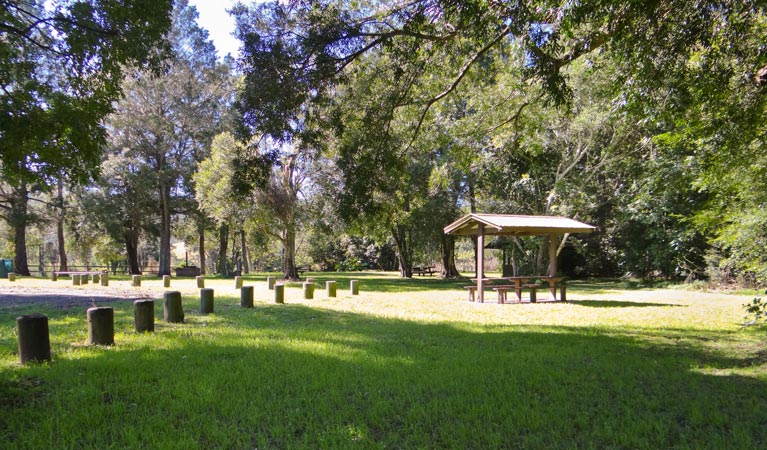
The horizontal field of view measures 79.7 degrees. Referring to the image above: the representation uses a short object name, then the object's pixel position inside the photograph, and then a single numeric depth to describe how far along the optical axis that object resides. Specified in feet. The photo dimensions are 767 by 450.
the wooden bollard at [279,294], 45.34
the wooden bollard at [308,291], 51.06
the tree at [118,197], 95.81
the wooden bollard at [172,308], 30.66
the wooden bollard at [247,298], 40.37
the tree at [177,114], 95.50
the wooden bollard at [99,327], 22.86
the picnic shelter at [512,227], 46.52
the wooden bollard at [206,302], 35.32
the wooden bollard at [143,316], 26.55
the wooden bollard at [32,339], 18.99
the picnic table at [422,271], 116.96
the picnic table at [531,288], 47.61
